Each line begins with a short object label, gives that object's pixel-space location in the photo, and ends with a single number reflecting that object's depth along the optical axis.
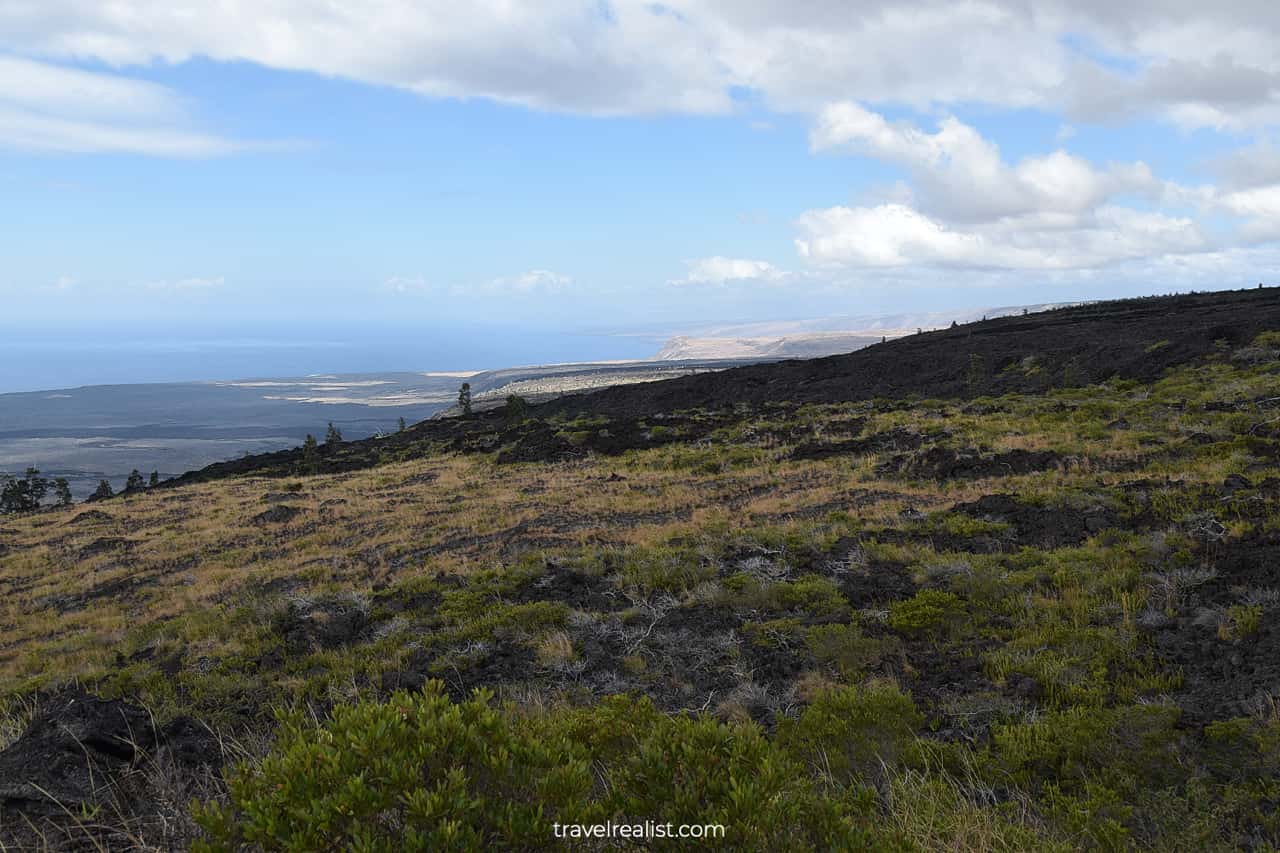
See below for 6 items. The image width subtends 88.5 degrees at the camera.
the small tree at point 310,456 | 42.66
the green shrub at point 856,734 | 5.18
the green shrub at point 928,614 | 8.02
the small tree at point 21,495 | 48.79
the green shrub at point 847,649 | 7.27
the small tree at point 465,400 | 65.01
